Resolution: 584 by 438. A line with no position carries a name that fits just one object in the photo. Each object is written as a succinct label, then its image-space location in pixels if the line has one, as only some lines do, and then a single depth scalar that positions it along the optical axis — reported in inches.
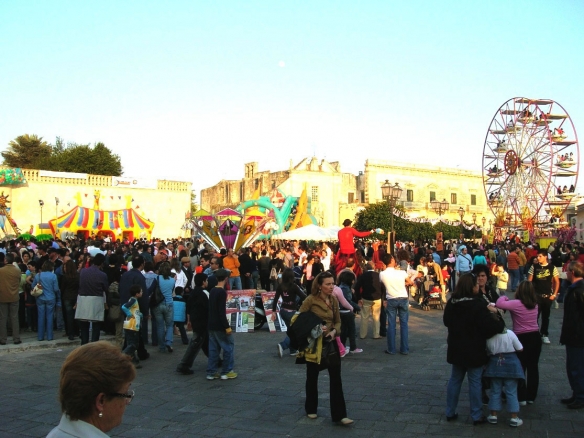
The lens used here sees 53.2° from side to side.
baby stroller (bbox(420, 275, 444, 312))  604.4
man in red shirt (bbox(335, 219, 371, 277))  483.5
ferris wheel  1403.8
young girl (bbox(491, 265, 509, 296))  564.1
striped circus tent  1230.9
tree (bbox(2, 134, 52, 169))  2177.7
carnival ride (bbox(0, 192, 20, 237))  1138.5
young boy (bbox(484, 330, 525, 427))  224.7
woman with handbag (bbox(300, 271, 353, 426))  230.8
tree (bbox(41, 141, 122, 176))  1984.5
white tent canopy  935.0
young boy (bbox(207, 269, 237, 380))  300.0
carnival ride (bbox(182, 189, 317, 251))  857.7
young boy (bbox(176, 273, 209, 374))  323.3
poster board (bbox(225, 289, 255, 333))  459.5
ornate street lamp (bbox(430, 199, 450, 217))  1068.4
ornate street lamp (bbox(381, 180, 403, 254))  746.2
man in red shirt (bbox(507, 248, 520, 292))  738.1
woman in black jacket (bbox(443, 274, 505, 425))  226.8
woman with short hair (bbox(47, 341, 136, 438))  81.8
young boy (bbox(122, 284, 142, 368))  334.6
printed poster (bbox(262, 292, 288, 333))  465.1
